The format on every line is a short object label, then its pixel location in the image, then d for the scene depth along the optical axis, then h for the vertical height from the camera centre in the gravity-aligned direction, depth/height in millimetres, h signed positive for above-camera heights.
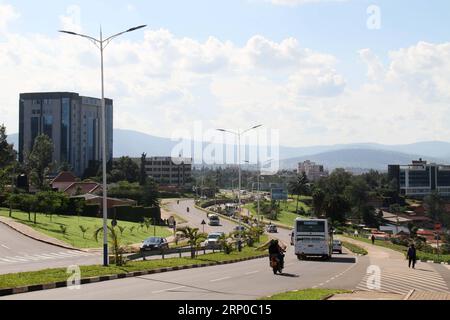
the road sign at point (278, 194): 112375 -3471
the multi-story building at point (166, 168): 194625 +2809
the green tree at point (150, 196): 101812 -3352
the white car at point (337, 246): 49575 -5956
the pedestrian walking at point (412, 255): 32156 -4353
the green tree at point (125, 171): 147500 +1491
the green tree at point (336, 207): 115981 -6287
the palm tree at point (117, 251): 25506 -3249
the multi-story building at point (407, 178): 196500 -1141
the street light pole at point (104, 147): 24941 +1318
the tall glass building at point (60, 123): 156125 +14333
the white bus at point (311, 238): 38000 -4013
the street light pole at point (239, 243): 43688 -4996
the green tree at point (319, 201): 116125 -5044
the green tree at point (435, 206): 146825 -7983
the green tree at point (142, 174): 147200 +698
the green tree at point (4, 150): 81331 +4070
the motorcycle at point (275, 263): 24578 -3623
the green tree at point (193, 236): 33312 -3408
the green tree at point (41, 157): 110325 +4065
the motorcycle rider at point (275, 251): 24547 -3116
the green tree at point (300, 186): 155000 -2737
